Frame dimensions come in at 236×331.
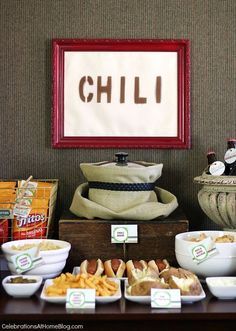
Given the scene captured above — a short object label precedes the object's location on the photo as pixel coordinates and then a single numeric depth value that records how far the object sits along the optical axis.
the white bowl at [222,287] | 1.47
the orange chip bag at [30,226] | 1.84
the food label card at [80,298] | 1.42
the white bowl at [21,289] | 1.48
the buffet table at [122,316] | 1.38
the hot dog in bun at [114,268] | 1.64
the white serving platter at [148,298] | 1.44
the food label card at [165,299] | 1.41
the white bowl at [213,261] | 1.60
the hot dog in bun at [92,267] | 1.62
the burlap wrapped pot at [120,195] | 1.76
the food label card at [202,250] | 1.59
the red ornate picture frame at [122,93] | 2.11
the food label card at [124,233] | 1.75
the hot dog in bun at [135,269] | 1.55
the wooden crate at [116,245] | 1.76
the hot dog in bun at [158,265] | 1.64
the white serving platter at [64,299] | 1.44
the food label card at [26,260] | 1.60
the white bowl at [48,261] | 1.62
